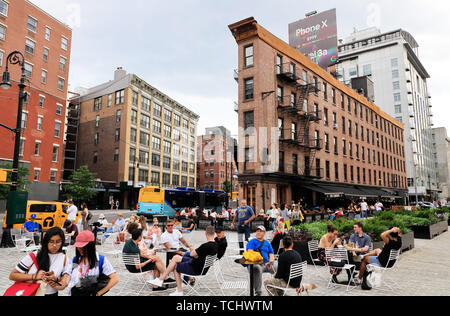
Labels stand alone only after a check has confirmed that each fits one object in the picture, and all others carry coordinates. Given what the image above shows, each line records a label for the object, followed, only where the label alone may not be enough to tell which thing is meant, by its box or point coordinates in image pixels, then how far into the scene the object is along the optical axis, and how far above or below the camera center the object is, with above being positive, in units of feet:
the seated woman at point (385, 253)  22.13 -4.37
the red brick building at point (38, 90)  118.01 +48.90
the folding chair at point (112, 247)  30.91 -7.13
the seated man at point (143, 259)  20.95 -4.66
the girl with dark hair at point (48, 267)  11.74 -2.95
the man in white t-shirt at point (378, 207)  103.35 -3.80
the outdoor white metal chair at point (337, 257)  22.98 -4.90
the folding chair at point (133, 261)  20.52 -4.60
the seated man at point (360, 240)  24.91 -3.80
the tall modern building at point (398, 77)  243.81 +106.22
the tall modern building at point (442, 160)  325.01 +40.74
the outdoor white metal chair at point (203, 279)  19.69 -6.87
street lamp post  37.81 +10.18
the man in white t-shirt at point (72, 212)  47.67 -2.52
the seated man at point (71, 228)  35.36 -3.89
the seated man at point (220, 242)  23.35 -3.73
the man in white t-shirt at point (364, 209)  90.42 -3.93
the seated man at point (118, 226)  44.19 -4.49
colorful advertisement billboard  127.54 +72.58
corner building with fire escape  87.71 +24.26
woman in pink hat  12.71 -3.27
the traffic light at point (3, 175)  37.32 +2.86
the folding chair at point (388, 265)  21.98 -5.27
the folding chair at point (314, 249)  30.12 -5.53
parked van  57.21 -3.25
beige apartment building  161.68 +36.70
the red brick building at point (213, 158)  263.29 +36.03
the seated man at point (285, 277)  17.80 -5.01
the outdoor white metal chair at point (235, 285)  18.20 -5.63
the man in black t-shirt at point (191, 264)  19.74 -4.64
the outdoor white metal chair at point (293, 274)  17.42 -4.76
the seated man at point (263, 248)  21.01 -3.80
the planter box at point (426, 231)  52.95 -6.55
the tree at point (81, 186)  129.29 +4.91
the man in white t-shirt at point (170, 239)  25.37 -3.75
